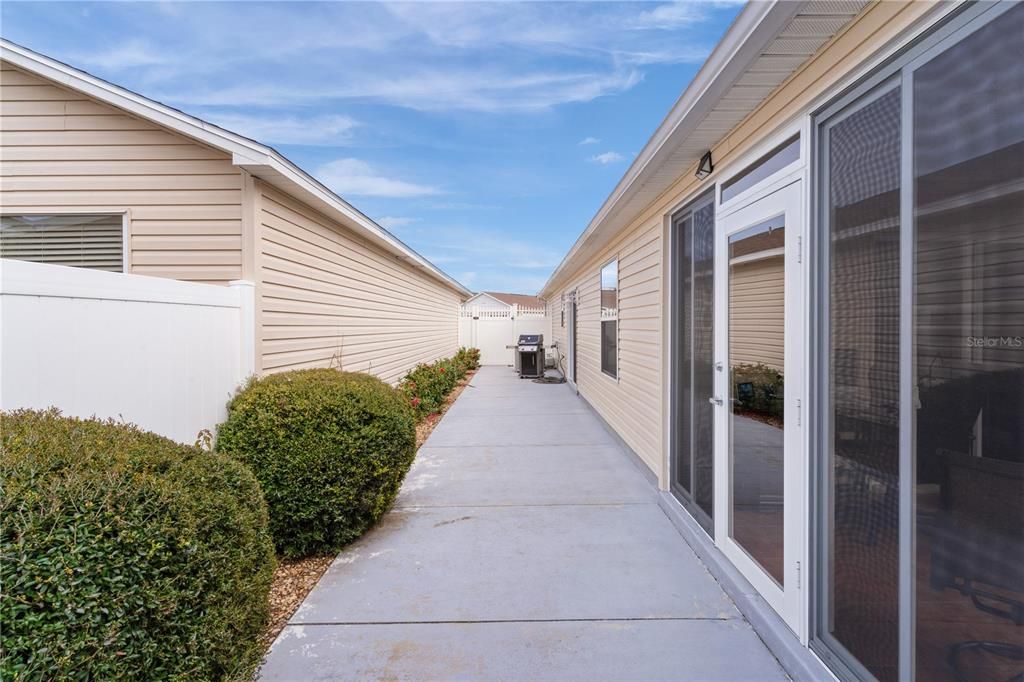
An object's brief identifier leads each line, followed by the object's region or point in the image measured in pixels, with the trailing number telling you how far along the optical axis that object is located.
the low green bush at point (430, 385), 8.33
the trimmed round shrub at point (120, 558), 1.39
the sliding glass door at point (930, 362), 1.41
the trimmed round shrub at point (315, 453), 3.45
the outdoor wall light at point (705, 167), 3.44
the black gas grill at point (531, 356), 15.02
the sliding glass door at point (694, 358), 3.55
